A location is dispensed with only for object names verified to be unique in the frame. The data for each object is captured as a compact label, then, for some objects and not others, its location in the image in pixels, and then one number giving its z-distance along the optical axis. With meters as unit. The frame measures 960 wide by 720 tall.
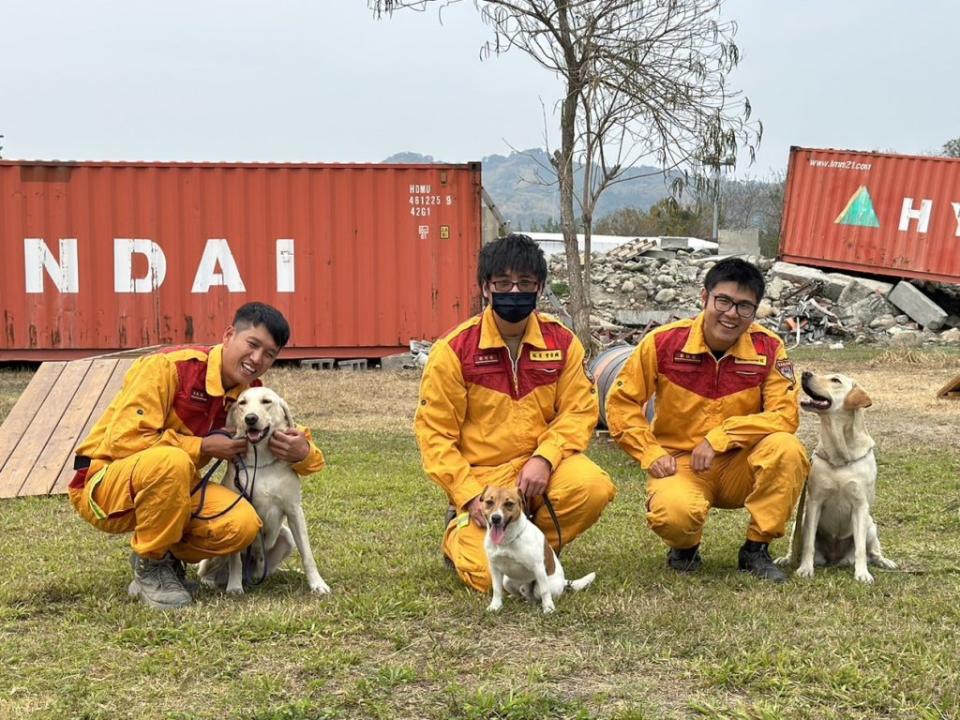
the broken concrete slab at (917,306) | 18.66
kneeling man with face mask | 4.12
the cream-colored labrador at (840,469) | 4.20
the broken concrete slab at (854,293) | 19.11
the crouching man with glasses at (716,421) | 4.24
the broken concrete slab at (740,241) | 30.72
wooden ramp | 6.48
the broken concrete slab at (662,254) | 24.25
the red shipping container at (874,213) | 18.83
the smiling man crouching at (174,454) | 3.77
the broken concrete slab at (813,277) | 19.48
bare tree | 11.90
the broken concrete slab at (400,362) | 13.80
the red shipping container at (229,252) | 13.59
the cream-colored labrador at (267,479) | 3.89
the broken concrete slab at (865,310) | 18.77
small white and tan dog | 3.64
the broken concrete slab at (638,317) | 19.14
